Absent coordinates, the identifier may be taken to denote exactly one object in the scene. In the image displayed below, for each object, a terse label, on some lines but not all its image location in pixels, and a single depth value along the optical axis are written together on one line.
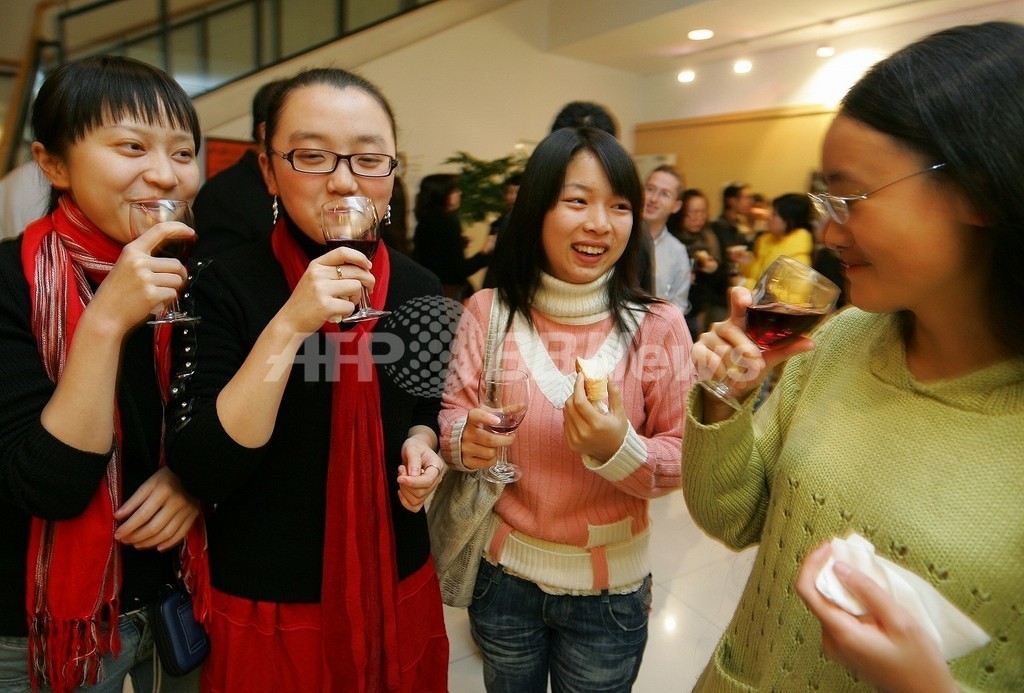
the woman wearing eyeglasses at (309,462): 1.13
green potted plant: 5.86
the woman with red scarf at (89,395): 0.97
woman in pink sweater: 1.35
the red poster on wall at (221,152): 5.91
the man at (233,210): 2.16
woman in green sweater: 0.73
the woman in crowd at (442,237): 4.24
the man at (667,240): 3.46
